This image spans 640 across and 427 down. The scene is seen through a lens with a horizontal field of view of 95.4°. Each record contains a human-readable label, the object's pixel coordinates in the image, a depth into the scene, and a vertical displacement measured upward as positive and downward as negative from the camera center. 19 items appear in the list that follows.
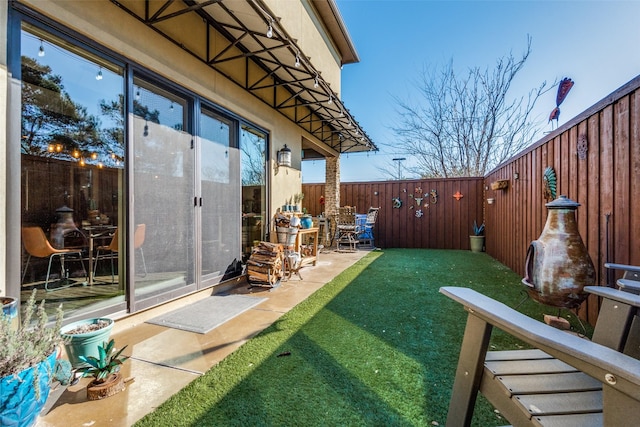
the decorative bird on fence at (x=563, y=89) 3.37 +1.41
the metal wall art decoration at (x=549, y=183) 3.58 +0.34
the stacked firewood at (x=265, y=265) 3.98 -0.77
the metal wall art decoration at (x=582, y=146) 2.86 +0.62
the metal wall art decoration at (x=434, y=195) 8.65 +0.43
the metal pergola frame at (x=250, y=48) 2.93 +2.07
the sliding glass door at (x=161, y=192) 2.84 +0.19
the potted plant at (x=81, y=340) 1.87 -0.85
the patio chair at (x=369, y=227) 8.28 -0.53
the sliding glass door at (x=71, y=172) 2.38 +0.35
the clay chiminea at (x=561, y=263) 2.38 -0.45
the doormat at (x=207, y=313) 2.73 -1.09
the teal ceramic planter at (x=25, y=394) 1.23 -0.81
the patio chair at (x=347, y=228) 8.00 -0.51
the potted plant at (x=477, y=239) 7.90 -0.81
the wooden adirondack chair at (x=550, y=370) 0.71 -0.57
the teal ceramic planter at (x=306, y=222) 5.36 -0.23
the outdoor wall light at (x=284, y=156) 5.43 +1.00
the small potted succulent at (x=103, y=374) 1.68 -0.99
